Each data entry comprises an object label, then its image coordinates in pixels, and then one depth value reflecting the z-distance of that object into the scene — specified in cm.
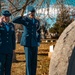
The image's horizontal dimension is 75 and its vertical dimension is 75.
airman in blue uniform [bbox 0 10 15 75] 490
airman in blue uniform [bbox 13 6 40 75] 518
